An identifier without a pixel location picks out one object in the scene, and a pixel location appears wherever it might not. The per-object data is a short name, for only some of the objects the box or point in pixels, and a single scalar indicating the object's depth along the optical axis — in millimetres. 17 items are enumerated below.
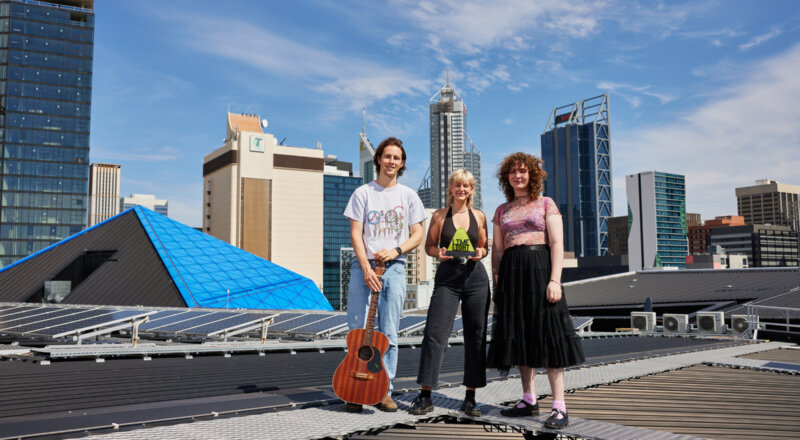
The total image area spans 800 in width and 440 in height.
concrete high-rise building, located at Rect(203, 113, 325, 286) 131875
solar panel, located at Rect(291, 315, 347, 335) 12156
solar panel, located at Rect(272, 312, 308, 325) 14777
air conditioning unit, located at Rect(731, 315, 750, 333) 15828
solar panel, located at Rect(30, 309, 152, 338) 9967
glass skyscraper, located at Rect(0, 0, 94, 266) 101438
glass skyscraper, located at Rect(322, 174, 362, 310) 164250
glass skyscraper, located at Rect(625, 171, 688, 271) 185375
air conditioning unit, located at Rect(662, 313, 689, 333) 17078
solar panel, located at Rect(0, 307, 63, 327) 12298
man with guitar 4617
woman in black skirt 4129
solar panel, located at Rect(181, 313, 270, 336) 11406
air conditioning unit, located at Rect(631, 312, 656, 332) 18000
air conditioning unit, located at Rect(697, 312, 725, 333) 16297
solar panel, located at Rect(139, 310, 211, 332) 12164
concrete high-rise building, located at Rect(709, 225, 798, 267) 178250
